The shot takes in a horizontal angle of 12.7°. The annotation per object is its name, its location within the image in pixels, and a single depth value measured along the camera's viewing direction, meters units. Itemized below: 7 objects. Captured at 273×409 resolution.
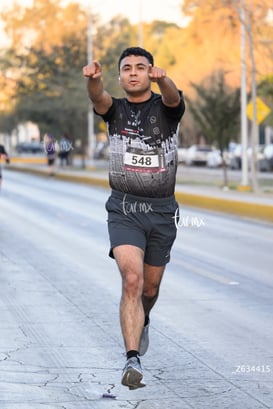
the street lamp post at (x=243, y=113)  33.28
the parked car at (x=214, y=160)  65.48
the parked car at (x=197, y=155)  71.69
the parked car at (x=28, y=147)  99.44
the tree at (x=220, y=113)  35.25
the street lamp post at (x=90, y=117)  53.12
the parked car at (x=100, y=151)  81.21
